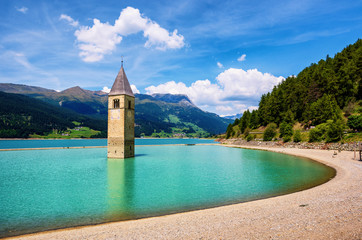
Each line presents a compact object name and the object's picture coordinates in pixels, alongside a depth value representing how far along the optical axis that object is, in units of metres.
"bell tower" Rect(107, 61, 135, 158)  50.16
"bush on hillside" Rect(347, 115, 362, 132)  53.42
